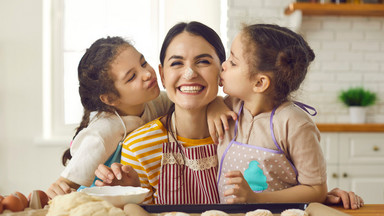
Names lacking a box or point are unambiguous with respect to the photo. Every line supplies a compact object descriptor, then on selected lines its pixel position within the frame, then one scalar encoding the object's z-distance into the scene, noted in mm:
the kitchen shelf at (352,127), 3113
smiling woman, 1311
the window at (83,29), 3646
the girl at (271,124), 1160
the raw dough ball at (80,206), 672
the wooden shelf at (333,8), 3430
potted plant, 3578
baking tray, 848
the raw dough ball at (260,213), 804
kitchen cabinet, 3168
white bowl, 882
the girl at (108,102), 1342
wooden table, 959
